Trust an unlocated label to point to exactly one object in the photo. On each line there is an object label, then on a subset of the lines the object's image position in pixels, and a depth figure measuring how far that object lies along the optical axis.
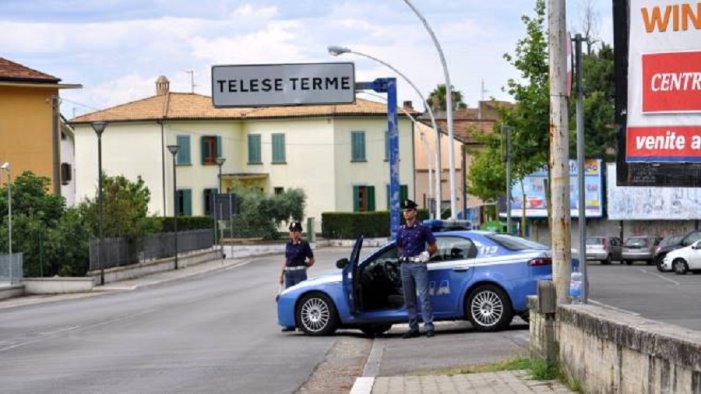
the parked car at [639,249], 63.03
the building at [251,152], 89.44
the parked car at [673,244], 54.00
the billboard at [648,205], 72.00
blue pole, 24.78
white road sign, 22.75
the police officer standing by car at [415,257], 18.91
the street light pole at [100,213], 45.38
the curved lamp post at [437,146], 34.25
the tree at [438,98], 119.31
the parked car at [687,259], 51.50
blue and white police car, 19.45
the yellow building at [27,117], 64.75
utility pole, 12.90
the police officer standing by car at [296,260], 22.58
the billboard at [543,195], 73.94
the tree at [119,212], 53.53
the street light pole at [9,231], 43.12
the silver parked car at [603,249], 62.94
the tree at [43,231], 45.94
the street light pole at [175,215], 60.71
